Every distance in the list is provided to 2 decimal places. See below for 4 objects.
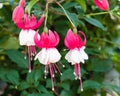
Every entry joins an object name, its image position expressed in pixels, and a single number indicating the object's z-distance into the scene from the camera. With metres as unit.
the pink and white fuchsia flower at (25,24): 0.39
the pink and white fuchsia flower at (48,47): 0.39
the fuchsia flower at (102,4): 0.42
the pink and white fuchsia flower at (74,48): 0.41
